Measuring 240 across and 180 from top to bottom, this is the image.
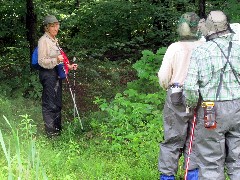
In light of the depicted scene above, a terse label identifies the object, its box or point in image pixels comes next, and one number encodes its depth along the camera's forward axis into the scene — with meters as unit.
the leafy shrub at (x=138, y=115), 6.05
